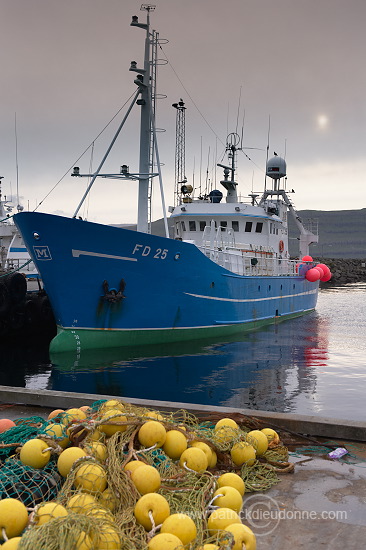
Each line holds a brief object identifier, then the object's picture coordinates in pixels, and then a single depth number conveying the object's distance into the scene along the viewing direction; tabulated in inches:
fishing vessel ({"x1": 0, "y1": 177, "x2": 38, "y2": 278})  945.5
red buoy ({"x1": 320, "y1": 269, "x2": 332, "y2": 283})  1041.6
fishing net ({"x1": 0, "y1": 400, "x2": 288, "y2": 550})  98.7
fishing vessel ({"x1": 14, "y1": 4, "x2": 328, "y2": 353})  517.7
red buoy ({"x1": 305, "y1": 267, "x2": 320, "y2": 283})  988.6
